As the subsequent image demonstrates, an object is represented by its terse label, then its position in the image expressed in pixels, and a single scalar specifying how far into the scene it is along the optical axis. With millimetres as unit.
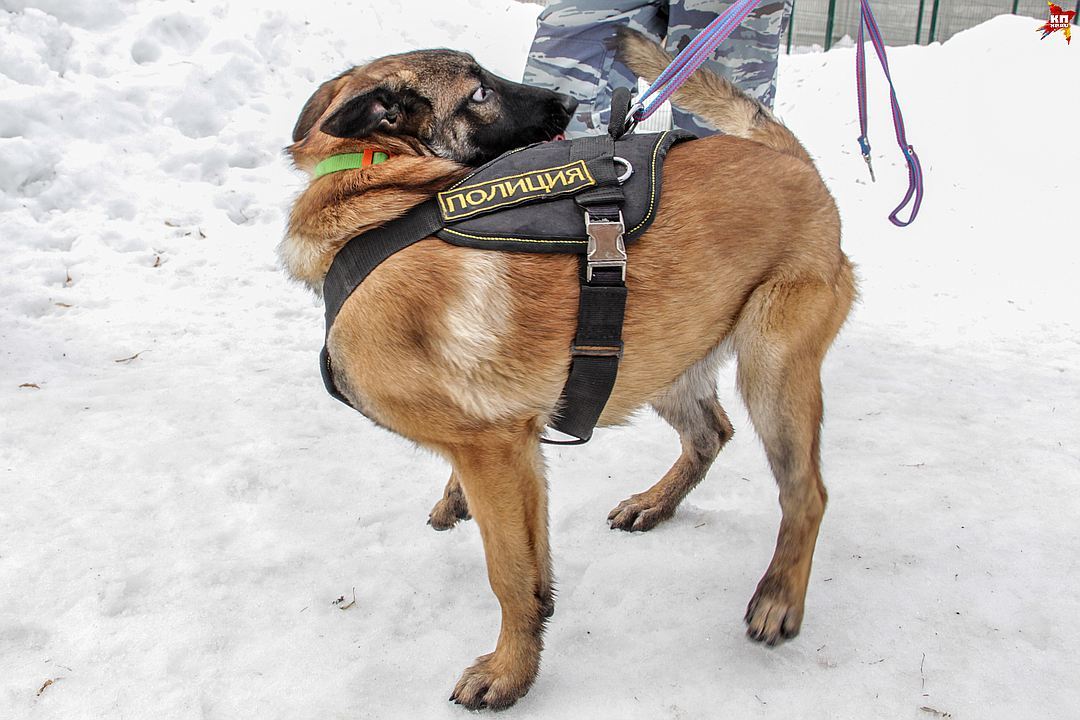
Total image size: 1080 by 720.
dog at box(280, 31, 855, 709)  2020
